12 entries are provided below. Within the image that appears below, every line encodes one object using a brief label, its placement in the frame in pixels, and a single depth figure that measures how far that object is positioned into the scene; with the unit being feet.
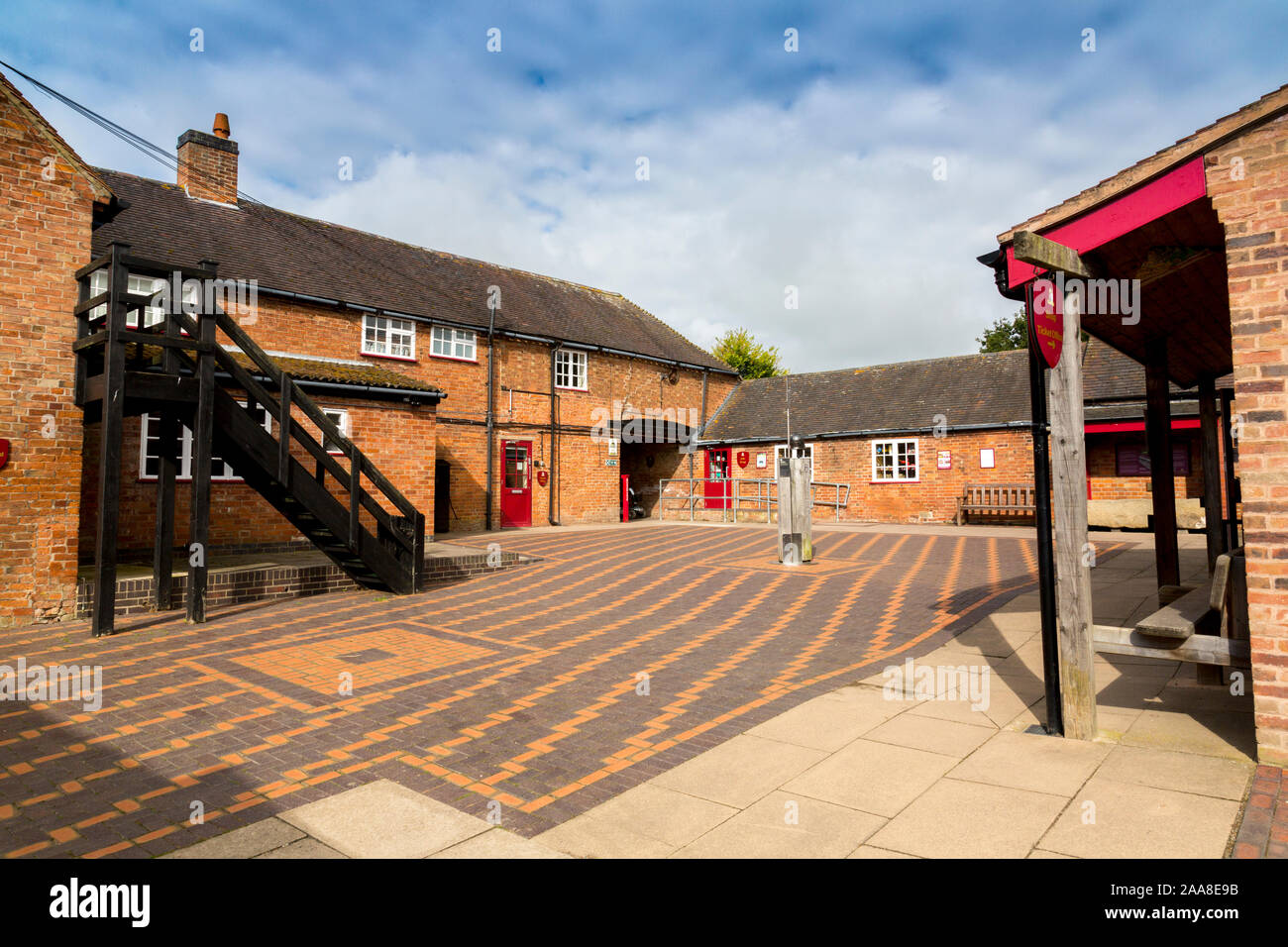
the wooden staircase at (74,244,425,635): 24.31
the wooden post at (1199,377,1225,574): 20.36
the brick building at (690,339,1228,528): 60.90
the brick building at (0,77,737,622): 25.57
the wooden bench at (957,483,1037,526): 63.26
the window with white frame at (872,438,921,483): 71.82
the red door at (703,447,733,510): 84.21
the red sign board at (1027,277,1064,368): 13.62
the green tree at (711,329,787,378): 164.14
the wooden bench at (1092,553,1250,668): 13.44
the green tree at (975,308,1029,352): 169.27
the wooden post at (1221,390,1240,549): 21.48
